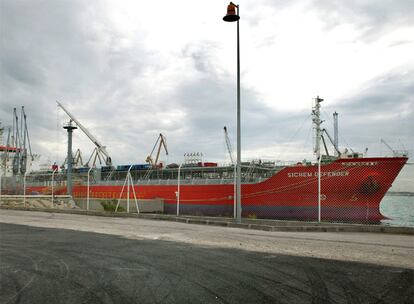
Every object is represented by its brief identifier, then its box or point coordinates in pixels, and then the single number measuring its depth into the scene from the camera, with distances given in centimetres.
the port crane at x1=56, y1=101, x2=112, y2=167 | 6200
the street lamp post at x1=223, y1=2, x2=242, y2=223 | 1416
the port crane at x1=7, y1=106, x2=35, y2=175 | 5503
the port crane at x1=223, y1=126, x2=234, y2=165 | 7454
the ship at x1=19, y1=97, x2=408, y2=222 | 2356
